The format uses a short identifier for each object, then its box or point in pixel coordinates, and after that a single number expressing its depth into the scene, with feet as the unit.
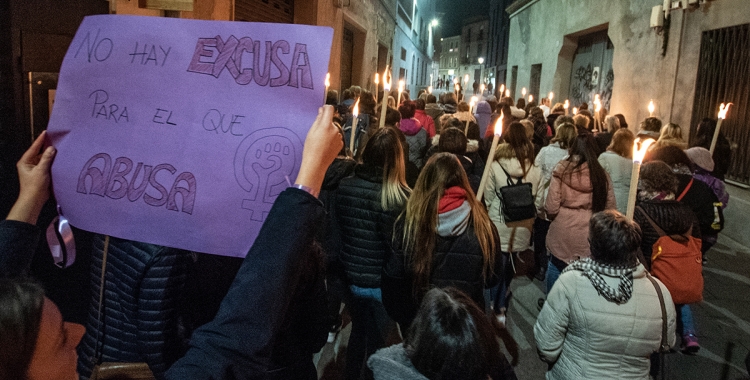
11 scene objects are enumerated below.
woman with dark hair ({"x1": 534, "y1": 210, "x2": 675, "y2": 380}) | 8.65
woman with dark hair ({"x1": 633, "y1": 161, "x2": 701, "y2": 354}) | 11.68
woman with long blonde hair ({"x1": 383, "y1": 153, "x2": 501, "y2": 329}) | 10.57
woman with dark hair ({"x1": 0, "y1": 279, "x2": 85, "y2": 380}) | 3.33
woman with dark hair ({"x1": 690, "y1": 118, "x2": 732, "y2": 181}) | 20.22
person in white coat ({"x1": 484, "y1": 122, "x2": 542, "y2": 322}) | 16.30
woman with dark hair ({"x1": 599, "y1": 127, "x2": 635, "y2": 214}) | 17.12
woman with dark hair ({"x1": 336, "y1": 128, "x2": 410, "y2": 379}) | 11.51
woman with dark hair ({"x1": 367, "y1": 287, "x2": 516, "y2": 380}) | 5.58
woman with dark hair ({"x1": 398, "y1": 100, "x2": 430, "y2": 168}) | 23.40
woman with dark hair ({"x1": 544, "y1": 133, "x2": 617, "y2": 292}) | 14.40
